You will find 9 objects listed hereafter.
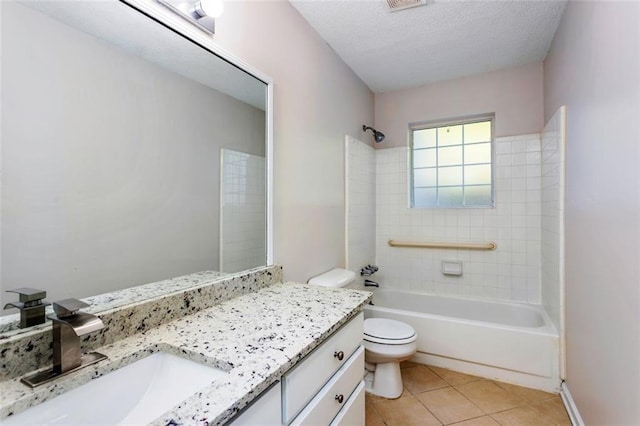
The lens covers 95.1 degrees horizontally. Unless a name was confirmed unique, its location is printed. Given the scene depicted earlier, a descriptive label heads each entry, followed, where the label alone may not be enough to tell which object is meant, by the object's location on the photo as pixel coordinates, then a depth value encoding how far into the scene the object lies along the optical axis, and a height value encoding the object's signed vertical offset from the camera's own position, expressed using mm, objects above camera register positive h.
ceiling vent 1780 +1288
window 2883 +506
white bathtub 1983 -955
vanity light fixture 1134 +819
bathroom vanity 636 -394
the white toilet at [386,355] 1887 -921
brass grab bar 2721 -319
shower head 2900 +788
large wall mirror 766 +208
